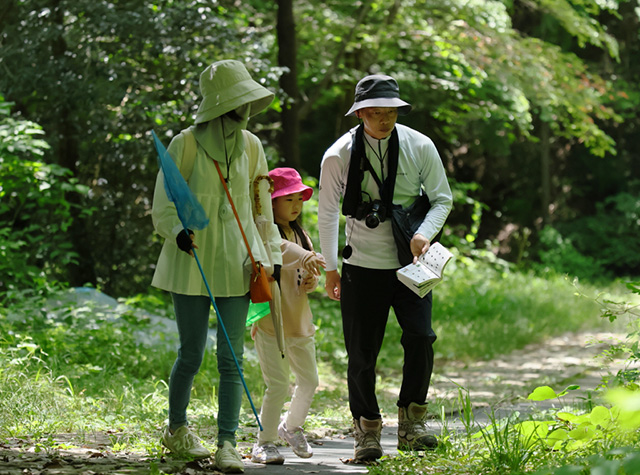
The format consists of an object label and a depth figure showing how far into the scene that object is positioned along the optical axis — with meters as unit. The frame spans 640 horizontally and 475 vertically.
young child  10.02
